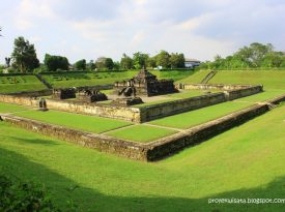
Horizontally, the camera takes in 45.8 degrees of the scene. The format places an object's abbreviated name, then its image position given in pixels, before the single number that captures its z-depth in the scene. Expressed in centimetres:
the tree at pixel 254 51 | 7938
